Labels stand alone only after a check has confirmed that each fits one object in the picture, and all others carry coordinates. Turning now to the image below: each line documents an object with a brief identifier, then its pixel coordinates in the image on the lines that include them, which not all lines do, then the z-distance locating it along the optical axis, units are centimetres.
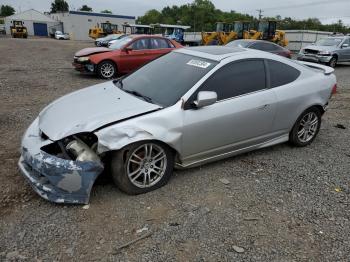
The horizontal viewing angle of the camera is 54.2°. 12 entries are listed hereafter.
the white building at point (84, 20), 6638
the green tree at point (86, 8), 11638
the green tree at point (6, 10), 11512
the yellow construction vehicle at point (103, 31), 3803
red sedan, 1131
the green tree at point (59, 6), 11251
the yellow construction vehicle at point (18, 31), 4931
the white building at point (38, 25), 7618
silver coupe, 345
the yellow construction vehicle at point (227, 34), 2473
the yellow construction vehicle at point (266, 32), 2383
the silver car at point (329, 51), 1712
